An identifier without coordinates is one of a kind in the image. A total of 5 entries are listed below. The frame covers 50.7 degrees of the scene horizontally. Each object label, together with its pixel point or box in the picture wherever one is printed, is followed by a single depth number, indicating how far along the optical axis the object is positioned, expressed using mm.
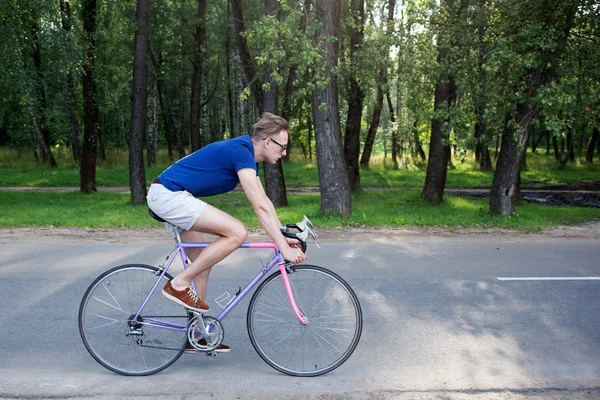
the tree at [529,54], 13285
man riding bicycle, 4453
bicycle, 4707
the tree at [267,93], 16469
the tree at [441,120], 15398
